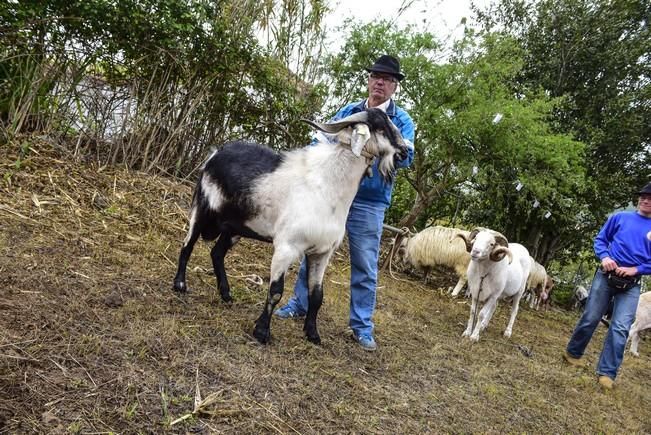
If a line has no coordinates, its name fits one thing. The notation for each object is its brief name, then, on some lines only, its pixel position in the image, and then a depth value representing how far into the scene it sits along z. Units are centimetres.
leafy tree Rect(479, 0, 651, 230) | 1422
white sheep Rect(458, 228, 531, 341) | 567
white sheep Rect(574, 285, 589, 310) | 1605
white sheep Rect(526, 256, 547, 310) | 1268
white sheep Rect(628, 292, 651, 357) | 924
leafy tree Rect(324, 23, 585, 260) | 916
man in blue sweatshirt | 479
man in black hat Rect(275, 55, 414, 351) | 395
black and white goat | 349
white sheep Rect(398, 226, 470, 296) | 1024
